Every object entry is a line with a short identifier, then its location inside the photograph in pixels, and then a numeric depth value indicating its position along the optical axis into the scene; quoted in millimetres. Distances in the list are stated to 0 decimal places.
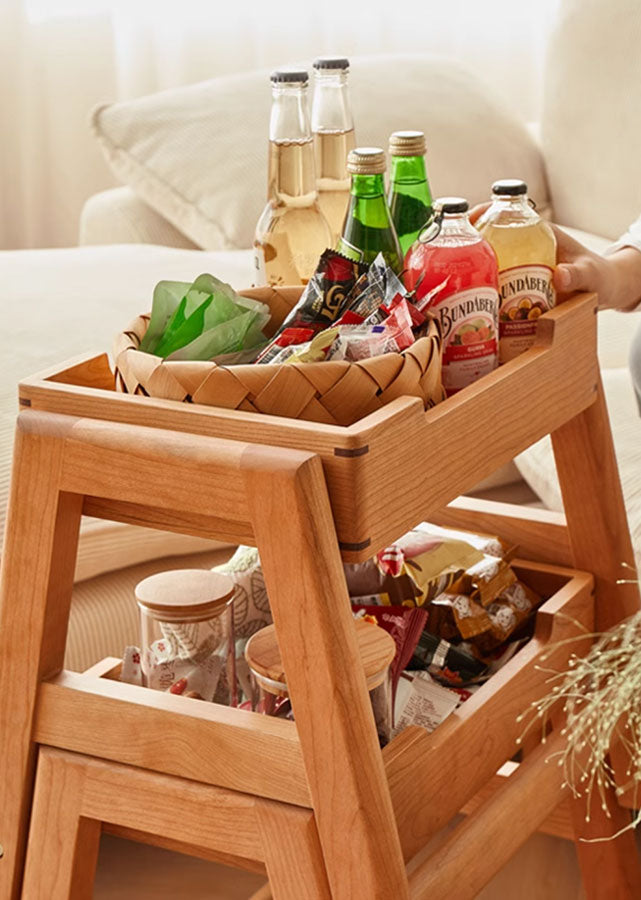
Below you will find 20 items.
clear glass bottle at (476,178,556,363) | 2424
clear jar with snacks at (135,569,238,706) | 2375
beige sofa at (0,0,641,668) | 3708
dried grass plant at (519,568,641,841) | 2556
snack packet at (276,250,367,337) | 2326
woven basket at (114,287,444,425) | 2212
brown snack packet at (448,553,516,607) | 2570
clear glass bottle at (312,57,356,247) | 2408
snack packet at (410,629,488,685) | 2506
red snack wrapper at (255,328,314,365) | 2297
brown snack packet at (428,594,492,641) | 2542
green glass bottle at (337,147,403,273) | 2355
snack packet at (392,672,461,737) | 2405
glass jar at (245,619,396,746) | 2315
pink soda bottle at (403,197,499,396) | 2335
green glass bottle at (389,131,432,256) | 2446
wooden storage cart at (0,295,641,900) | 2193
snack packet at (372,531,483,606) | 2536
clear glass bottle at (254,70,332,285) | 2369
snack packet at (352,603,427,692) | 2450
